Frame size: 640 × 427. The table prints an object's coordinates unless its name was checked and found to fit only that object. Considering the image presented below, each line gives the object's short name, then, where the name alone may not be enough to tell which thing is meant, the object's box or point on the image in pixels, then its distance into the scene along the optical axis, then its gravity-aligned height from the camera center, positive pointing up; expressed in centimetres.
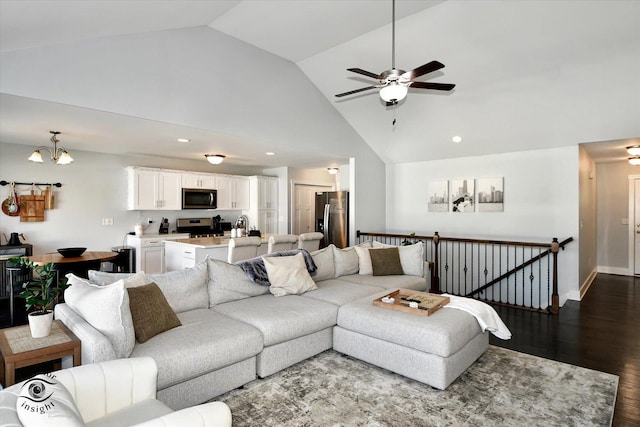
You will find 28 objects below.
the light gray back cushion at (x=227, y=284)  348 -74
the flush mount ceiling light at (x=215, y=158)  635 +94
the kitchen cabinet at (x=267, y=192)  833 +44
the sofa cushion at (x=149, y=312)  251 -75
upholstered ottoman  277 -111
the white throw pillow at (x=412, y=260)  497 -70
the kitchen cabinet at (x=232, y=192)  784 +43
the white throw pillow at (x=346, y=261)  482 -70
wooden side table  199 -81
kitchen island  525 -61
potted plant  226 -58
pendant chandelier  467 +73
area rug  239 -140
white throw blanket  319 -96
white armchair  146 -85
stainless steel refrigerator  766 -15
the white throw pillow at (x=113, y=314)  225 -67
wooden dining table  411 -60
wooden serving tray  315 -87
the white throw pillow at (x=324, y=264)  450 -70
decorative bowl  442 -51
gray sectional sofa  230 -92
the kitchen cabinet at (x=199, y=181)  720 +63
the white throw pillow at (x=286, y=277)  383 -72
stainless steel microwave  718 +26
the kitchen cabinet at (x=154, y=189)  650 +42
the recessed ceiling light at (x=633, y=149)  559 +96
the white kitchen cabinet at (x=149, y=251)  639 -73
